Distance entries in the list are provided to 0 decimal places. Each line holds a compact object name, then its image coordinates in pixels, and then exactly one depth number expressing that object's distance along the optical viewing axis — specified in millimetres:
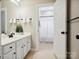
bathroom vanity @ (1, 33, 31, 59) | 1099
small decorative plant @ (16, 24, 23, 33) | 2242
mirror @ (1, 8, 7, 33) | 1805
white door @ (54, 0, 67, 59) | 1296
